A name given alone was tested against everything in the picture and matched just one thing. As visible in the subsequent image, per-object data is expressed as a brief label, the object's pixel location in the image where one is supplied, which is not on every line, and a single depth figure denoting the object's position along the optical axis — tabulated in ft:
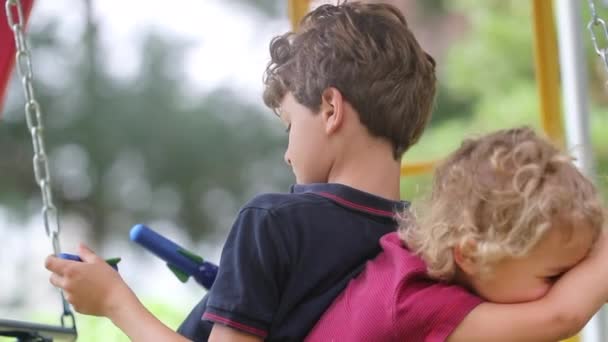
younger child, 11.19
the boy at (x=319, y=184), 11.49
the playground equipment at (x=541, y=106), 12.19
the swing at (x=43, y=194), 12.10
